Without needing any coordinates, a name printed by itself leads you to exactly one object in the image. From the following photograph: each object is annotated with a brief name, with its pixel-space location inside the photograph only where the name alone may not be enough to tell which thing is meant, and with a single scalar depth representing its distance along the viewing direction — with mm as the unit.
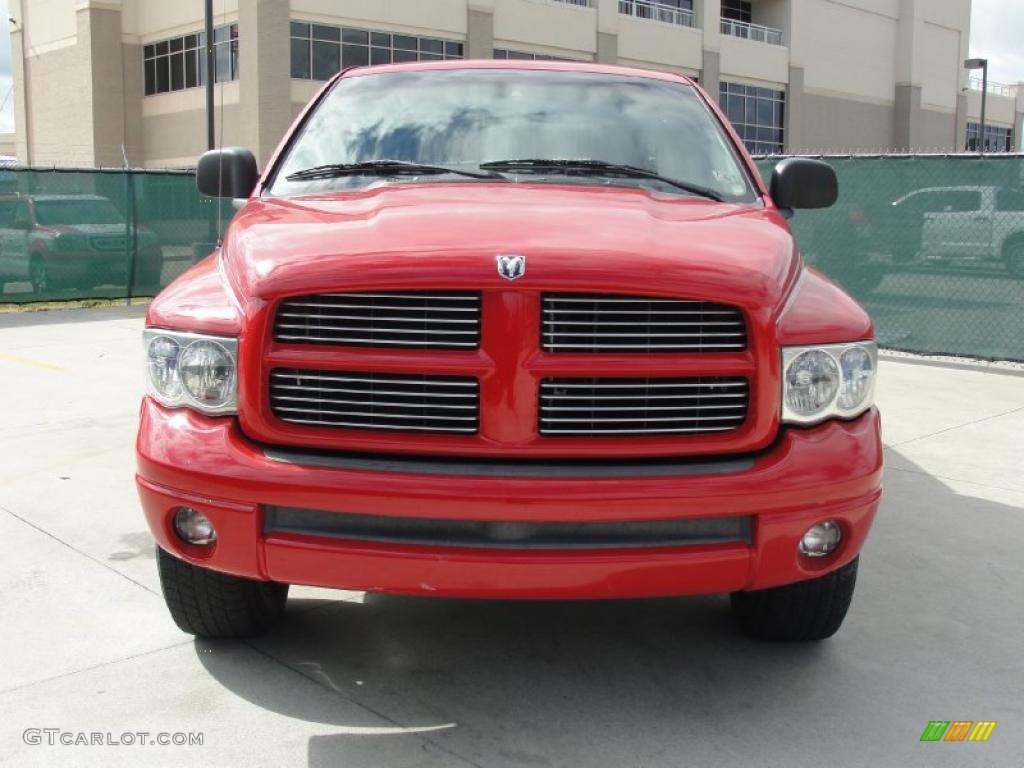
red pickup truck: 3049
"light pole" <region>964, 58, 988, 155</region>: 42375
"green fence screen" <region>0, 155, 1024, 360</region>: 10719
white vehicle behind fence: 10734
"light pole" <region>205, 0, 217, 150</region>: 23836
